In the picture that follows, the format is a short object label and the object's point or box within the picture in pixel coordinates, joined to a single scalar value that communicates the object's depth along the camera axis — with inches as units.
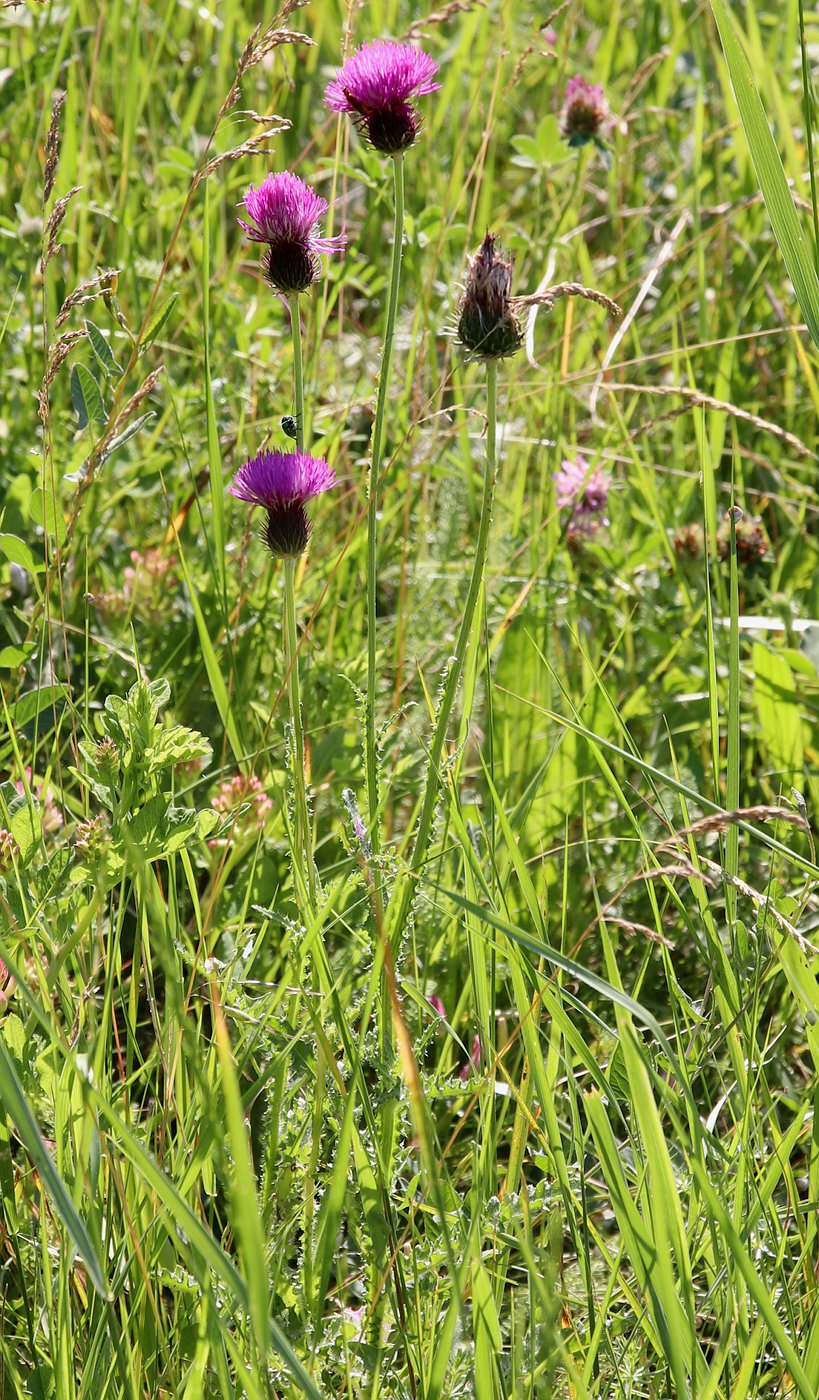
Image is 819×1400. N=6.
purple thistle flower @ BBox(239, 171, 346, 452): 54.9
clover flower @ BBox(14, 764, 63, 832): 57.9
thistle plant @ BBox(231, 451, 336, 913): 54.3
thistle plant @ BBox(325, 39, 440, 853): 54.6
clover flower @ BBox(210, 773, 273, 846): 57.6
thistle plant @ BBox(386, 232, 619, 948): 54.2
